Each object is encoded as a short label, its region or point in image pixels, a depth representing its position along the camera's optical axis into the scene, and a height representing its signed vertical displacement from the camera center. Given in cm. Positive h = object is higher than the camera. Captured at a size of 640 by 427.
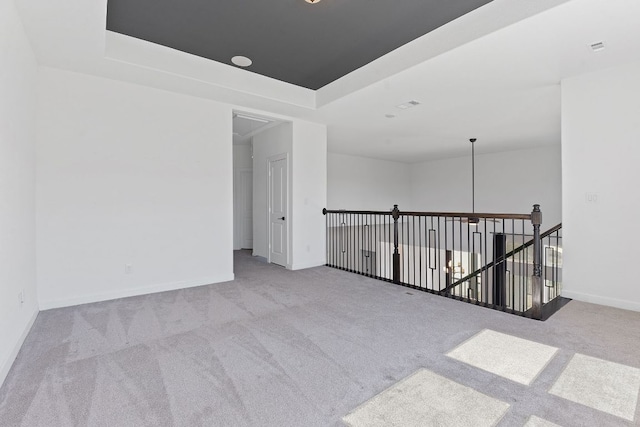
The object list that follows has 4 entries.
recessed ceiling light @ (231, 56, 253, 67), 384 +188
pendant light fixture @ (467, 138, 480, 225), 921 +89
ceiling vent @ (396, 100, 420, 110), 457 +157
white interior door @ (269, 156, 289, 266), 560 -2
